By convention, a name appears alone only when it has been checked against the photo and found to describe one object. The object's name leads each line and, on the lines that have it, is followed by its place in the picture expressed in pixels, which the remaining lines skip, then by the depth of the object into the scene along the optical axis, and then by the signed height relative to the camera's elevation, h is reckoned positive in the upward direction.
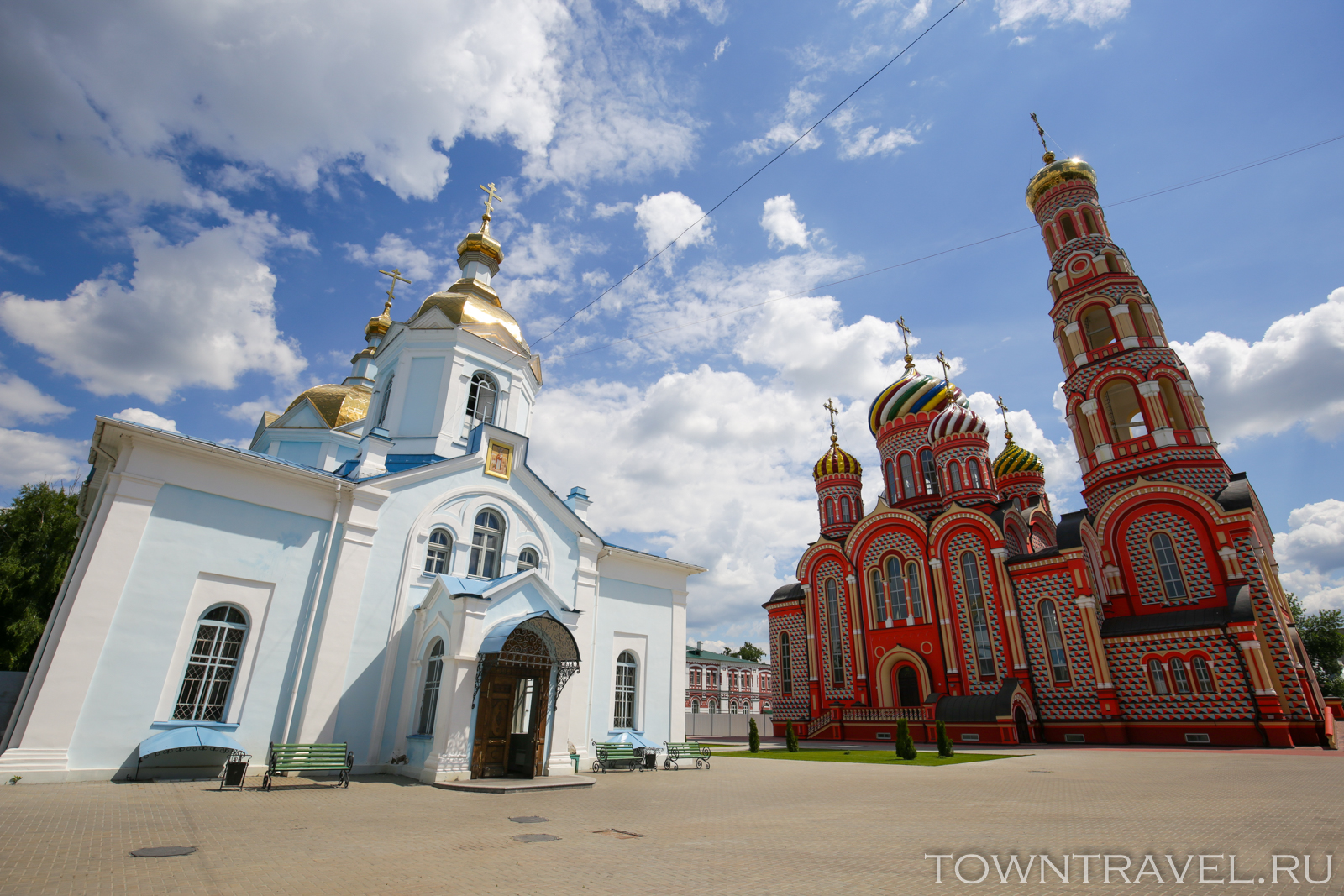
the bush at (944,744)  18.66 -0.64
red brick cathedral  20.50 +5.24
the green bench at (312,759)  10.41 -0.77
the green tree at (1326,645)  37.81 +4.61
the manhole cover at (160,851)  5.54 -1.20
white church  10.19 +1.79
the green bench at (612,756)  14.67 -0.88
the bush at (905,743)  18.16 -0.62
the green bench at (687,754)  15.87 -0.89
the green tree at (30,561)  23.36 +5.26
